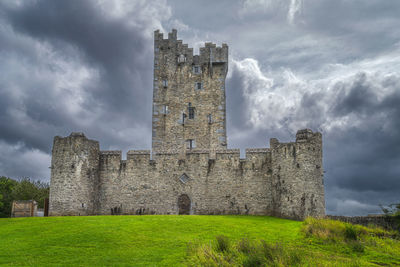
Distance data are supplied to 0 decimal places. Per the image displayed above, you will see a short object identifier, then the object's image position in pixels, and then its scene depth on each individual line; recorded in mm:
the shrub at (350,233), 17352
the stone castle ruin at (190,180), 25406
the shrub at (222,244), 13781
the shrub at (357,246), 15525
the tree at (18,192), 34469
